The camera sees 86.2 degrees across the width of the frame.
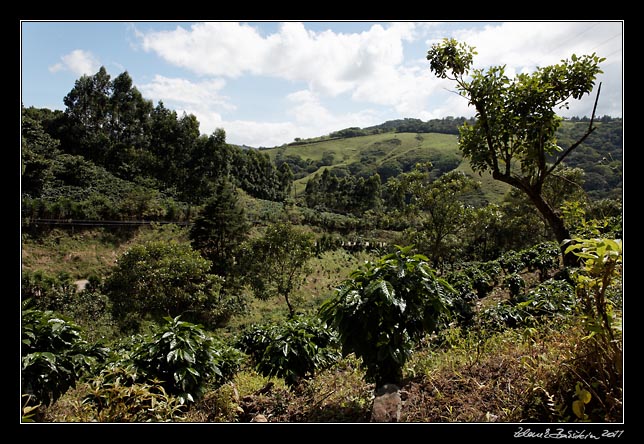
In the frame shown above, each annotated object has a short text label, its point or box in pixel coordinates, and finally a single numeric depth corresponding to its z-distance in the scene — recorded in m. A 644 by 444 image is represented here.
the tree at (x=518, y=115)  5.63
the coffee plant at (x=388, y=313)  2.89
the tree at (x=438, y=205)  14.18
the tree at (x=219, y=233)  26.27
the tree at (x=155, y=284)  17.44
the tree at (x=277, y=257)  19.45
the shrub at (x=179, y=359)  3.53
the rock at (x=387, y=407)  2.54
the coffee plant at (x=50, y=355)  3.13
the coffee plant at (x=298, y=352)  4.36
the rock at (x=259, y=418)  3.12
